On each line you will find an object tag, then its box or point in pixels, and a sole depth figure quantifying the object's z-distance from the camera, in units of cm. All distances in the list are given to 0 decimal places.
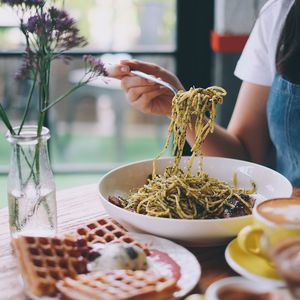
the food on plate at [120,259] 90
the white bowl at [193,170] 99
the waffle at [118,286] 81
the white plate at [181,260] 87
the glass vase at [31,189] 103
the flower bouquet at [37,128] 95
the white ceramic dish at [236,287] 75
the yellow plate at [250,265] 86
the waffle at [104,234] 99
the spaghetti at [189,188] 110
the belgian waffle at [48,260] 84
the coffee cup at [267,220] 86
